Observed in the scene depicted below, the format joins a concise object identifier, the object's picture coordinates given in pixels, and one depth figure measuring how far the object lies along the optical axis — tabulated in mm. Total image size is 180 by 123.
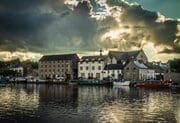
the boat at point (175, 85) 54005
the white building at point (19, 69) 104188
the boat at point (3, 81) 70929
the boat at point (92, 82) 67028
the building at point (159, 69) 68907
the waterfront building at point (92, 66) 76346
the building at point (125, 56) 75228
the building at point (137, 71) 67168
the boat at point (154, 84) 56575
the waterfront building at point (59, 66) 82842
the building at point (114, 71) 71142
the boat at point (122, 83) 63047
